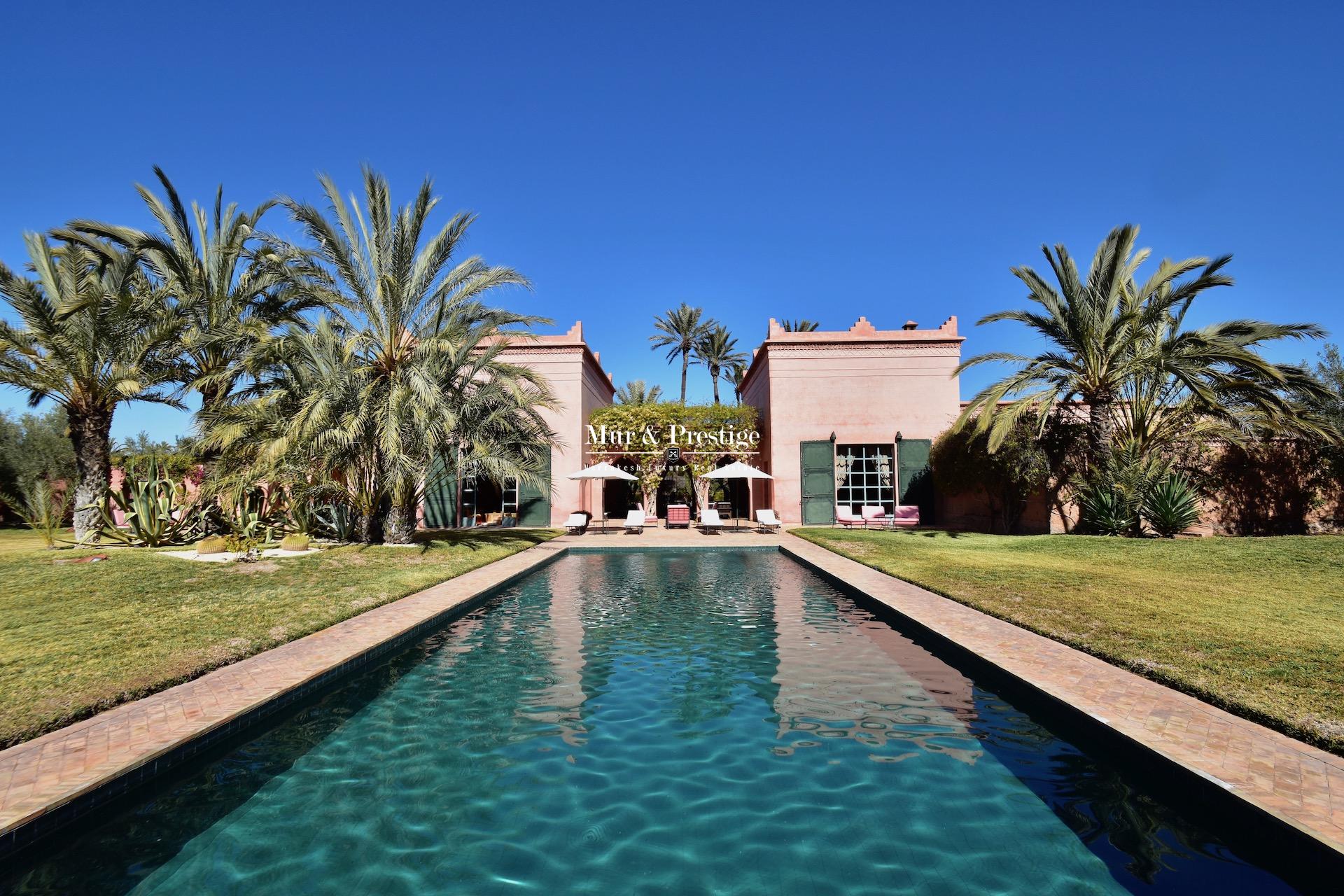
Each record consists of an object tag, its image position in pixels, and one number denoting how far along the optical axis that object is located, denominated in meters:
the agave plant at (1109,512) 14.11
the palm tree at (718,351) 34.81
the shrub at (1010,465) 15.79
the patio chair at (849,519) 19.70
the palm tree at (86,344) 12.11
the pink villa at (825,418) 20.27
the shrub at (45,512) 12.43
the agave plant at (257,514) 12.59
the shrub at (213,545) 11.73
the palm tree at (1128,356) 13.23
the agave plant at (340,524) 14.11
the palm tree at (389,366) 11.91
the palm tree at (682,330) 34.19
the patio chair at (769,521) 18.12
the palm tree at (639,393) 36.42
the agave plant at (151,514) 12.61
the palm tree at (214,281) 13.20
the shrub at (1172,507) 13.41
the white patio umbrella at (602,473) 17.94
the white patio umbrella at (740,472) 18.67
